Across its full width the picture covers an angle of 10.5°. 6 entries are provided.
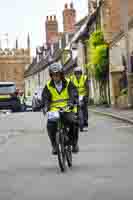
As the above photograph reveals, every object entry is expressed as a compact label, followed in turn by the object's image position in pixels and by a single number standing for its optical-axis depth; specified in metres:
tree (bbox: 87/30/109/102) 51.97
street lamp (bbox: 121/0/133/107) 37.12
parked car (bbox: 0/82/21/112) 47.50
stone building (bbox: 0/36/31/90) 157.12
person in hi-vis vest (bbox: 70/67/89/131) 19.97
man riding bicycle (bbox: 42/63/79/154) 12.36
